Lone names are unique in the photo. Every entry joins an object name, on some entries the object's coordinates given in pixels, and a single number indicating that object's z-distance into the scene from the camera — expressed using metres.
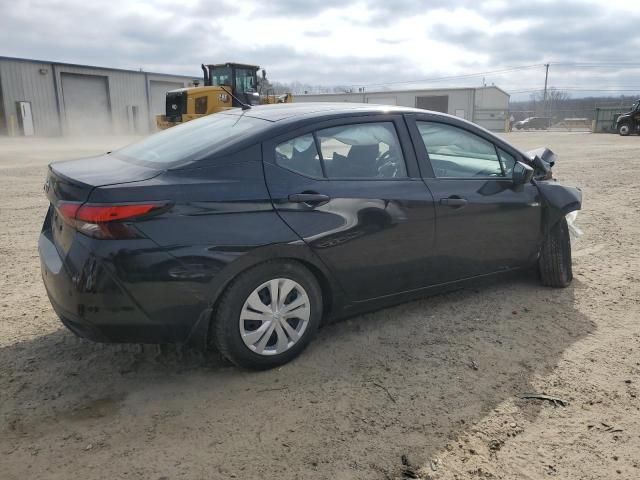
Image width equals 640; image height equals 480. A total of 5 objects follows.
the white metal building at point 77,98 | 31.38
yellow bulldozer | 19.89
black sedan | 2.76
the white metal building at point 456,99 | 51.00
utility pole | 62.22
